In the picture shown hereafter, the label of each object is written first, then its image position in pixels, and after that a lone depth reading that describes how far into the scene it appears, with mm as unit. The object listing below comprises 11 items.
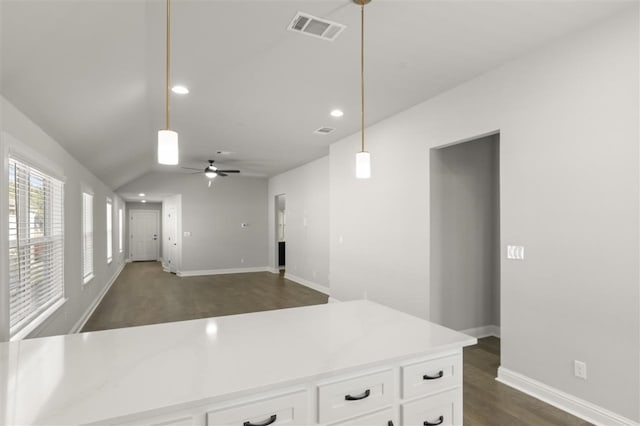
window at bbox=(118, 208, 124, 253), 11008
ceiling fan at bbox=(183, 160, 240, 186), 7352
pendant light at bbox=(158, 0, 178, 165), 1720
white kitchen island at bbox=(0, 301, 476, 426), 1189
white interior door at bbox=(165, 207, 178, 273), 10274
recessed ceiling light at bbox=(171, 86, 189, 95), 3572
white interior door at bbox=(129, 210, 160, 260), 14094
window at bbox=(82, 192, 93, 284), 5301
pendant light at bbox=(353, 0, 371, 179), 2352
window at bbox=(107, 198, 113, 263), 8172
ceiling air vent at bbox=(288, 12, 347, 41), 2434
